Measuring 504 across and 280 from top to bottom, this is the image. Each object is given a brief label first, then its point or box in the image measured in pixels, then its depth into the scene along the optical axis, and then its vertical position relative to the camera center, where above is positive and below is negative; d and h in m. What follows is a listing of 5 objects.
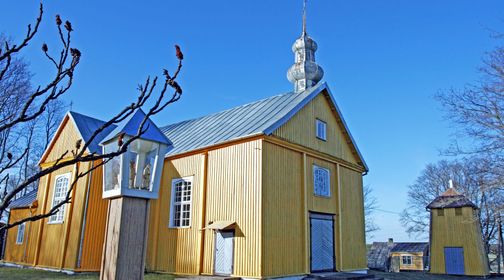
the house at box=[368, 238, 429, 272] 39.38 -0.95
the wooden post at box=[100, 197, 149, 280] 4.86 +0.01
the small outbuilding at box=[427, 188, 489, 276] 23.70 +0.61
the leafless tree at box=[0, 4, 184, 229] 2.51 +0.95
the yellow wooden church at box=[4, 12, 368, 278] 12.46 +1.43
